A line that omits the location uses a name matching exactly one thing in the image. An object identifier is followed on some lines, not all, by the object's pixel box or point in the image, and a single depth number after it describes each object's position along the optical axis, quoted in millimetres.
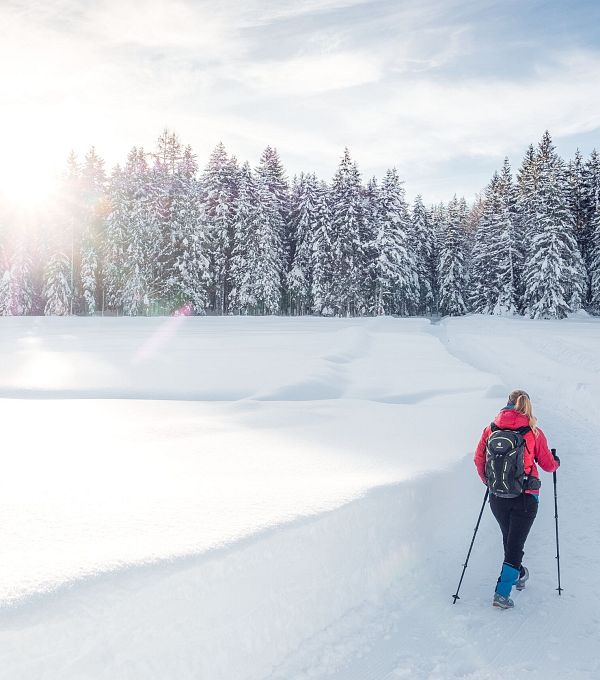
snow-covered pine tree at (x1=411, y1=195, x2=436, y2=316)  68375
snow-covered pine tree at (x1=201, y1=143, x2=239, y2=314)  51062
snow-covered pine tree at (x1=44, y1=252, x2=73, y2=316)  50906
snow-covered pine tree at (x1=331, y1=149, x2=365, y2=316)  52125
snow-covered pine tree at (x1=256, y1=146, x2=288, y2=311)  55250
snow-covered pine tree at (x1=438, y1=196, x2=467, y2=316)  65000
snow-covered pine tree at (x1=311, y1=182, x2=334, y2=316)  52531
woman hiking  5031
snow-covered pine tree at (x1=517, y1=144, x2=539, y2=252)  53594
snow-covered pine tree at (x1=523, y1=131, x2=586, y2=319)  47844
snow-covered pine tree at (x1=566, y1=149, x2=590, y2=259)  56344
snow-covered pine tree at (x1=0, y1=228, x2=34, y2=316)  52062
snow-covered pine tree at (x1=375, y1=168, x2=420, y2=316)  52656
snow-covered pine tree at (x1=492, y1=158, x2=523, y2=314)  55188
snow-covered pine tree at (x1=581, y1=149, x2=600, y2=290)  54094
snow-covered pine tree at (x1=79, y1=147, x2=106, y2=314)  51500
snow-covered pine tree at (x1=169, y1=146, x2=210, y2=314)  46656
